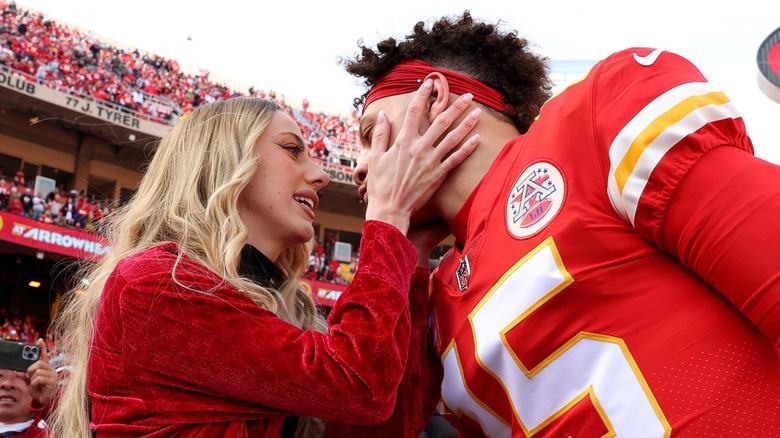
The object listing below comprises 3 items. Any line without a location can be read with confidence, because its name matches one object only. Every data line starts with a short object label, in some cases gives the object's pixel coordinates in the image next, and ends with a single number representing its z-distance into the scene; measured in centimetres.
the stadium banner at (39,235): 1722
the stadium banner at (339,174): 2492
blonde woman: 168
